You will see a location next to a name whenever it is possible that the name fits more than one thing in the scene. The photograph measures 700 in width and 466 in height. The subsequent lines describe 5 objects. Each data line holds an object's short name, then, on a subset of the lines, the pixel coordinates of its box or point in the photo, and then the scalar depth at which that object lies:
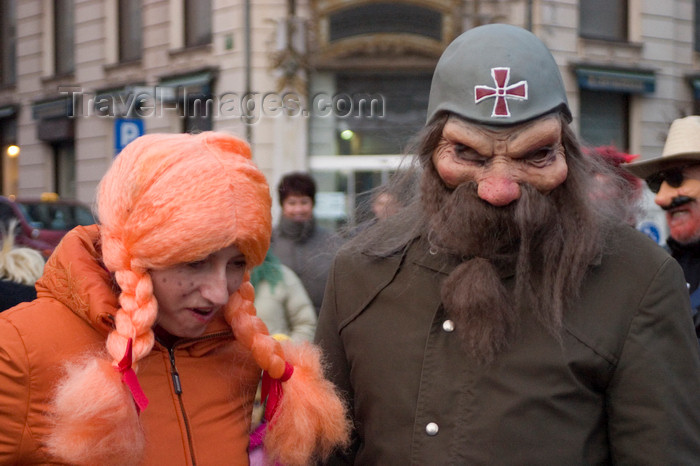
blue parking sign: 7.79
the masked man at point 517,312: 1.78
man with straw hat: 3.56
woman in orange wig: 1.70
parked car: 10.88
